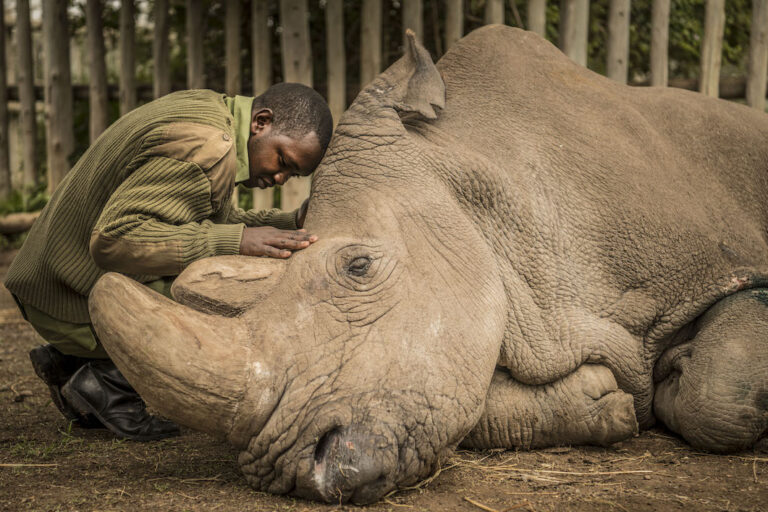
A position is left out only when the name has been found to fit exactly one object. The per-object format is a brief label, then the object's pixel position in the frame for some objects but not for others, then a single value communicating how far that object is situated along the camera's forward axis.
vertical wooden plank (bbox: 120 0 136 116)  7.74
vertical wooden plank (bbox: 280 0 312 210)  6.69
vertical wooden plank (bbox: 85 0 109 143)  7.84
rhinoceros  2.48
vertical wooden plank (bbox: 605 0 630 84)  6.27
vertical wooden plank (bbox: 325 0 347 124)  6.68
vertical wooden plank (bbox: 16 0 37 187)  8.77
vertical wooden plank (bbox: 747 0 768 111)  6.14
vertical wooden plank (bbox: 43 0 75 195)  8.14
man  2.84
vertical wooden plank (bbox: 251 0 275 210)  6.89
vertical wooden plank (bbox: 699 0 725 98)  6.20
